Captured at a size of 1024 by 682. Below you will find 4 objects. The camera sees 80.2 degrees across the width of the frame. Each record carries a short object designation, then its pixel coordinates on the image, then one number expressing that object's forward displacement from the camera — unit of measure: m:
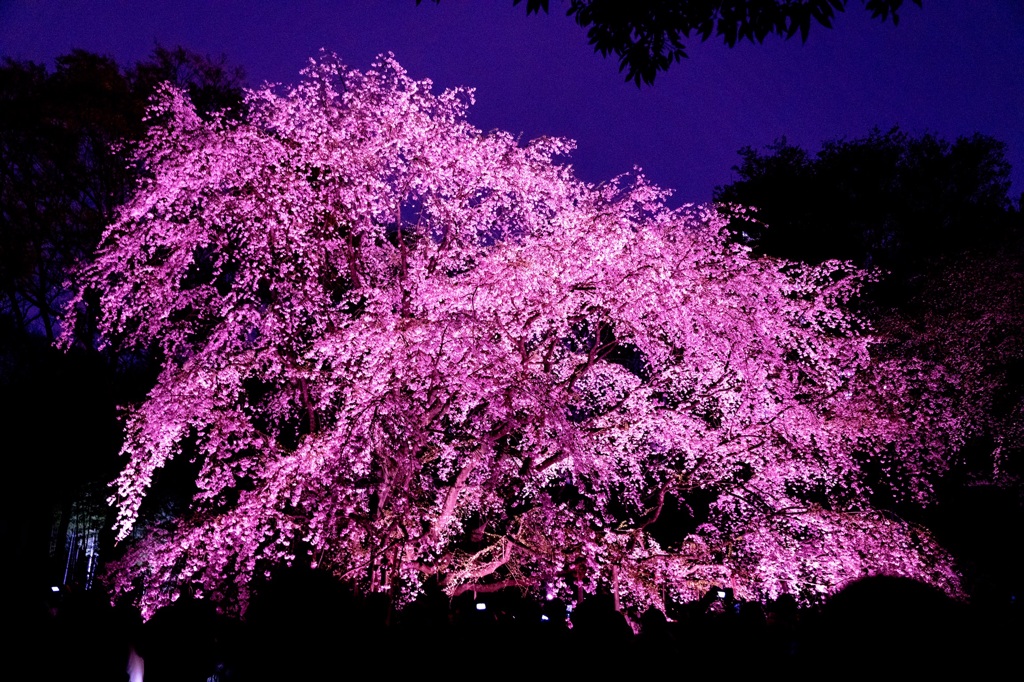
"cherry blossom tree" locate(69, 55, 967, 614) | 7.73
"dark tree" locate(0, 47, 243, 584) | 13.58
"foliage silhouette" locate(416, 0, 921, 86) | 3.74
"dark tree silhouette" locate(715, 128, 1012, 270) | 17.66
